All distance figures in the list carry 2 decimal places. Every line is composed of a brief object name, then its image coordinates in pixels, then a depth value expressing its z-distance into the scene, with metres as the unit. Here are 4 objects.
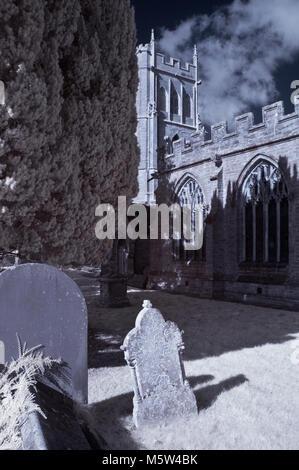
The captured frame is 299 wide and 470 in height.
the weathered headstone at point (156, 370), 4.00
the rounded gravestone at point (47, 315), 4.11
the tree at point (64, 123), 4.93
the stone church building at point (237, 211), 12.09
